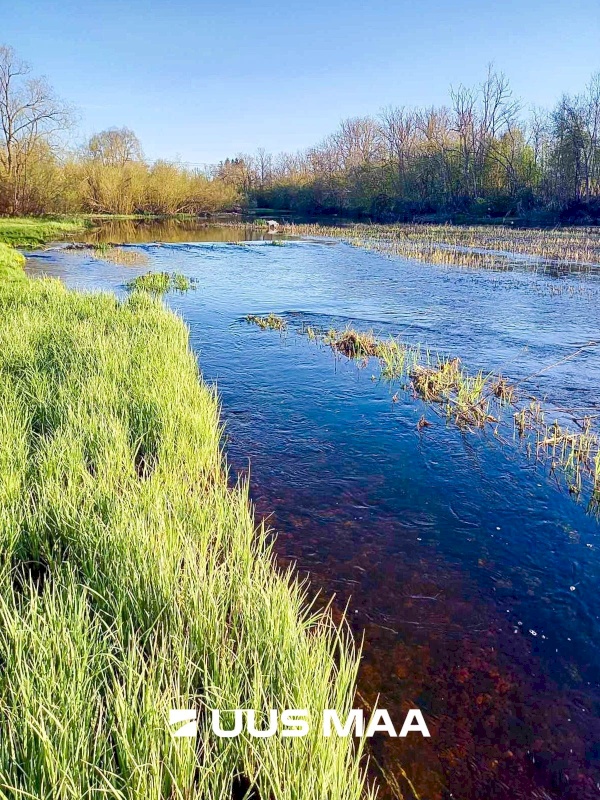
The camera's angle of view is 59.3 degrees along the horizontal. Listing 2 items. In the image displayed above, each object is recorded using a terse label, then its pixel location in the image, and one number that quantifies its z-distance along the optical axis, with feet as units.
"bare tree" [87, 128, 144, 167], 188.24
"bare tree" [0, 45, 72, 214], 130.93
